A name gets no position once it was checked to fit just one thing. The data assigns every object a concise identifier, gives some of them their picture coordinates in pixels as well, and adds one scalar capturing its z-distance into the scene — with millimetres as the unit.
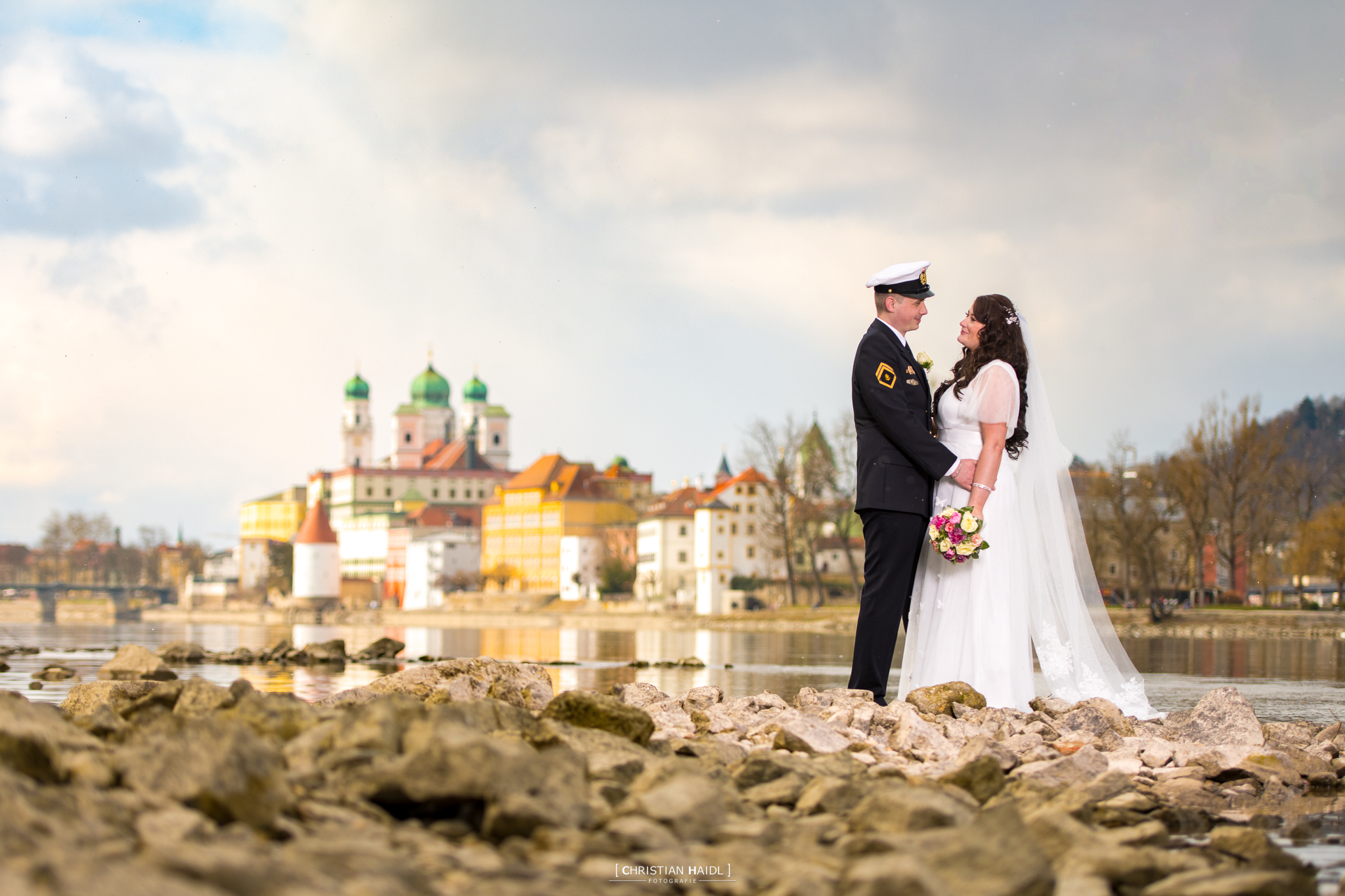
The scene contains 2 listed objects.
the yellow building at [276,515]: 168750
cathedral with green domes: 161000
